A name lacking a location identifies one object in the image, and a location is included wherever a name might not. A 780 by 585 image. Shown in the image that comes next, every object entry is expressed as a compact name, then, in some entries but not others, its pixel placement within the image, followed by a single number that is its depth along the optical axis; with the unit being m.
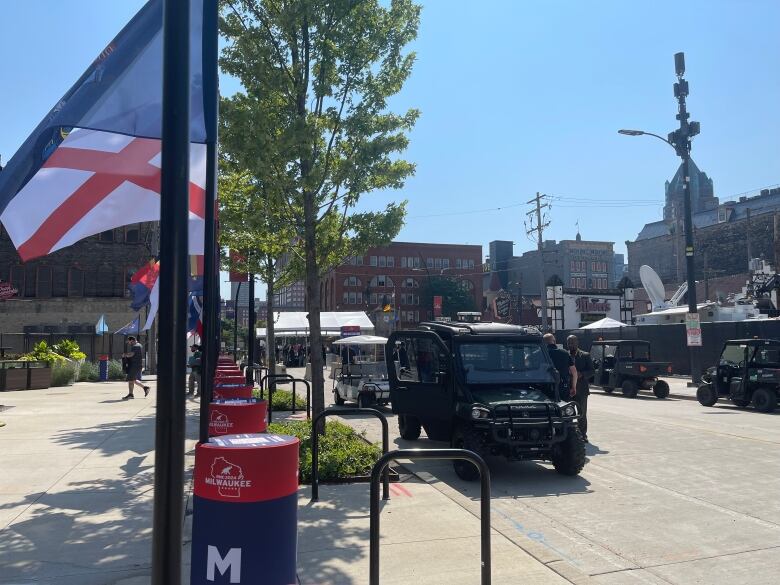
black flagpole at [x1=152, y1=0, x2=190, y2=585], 3.08
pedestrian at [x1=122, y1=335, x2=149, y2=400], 18.92
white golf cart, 17.25
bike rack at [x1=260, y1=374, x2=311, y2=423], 12.27
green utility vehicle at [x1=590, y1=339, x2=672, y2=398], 22.12
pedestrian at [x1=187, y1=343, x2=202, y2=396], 19.04
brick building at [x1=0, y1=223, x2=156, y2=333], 40.62
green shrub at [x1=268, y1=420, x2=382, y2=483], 7.98
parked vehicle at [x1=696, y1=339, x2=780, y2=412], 16.58
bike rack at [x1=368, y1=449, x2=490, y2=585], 4.01
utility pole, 49.16
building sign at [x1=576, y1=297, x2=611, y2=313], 65.88
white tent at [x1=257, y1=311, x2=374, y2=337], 35.66
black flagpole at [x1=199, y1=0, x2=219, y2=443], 4.19
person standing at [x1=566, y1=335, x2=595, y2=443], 11.53
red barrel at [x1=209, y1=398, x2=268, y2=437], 6.47
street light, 23.58
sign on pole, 22.98
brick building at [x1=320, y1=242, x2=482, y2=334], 95.19
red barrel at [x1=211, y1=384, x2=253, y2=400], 8.21
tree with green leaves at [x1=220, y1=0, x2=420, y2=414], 9.44
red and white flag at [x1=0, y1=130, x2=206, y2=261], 5.42
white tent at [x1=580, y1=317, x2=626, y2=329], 32.78
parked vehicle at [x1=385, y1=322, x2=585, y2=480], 8.49
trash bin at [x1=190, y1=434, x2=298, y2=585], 3.44
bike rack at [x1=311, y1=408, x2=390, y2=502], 7.06
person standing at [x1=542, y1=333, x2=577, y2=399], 10.83
